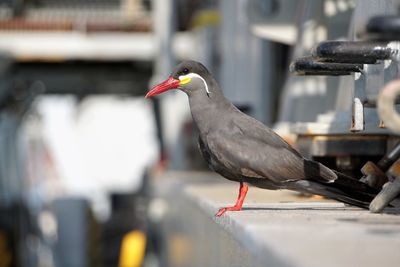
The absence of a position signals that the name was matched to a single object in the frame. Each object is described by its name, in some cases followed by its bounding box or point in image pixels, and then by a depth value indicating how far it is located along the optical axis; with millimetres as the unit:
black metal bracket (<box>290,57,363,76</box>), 10602
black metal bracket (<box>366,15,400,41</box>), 7152
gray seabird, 10578
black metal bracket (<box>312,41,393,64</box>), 9469
